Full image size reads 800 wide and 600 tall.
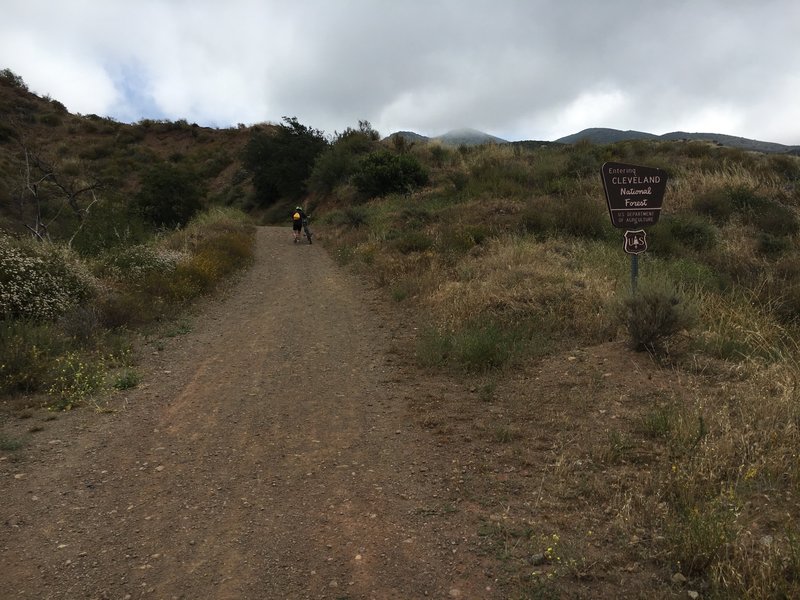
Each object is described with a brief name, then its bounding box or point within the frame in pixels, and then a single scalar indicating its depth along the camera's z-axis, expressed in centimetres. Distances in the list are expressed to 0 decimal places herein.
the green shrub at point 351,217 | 1979
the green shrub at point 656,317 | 555
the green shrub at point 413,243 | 1330
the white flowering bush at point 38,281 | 759
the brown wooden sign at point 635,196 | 613
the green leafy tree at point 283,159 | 3494
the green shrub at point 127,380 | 612
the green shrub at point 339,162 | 2934
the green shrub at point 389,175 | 2355
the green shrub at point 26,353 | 584
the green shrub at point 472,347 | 622
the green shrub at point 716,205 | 1430
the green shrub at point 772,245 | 1142
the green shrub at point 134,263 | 1084
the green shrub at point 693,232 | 1211
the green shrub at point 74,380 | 565
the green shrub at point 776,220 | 1301
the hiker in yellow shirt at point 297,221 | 2003
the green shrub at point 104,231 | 1358
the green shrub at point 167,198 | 2398
